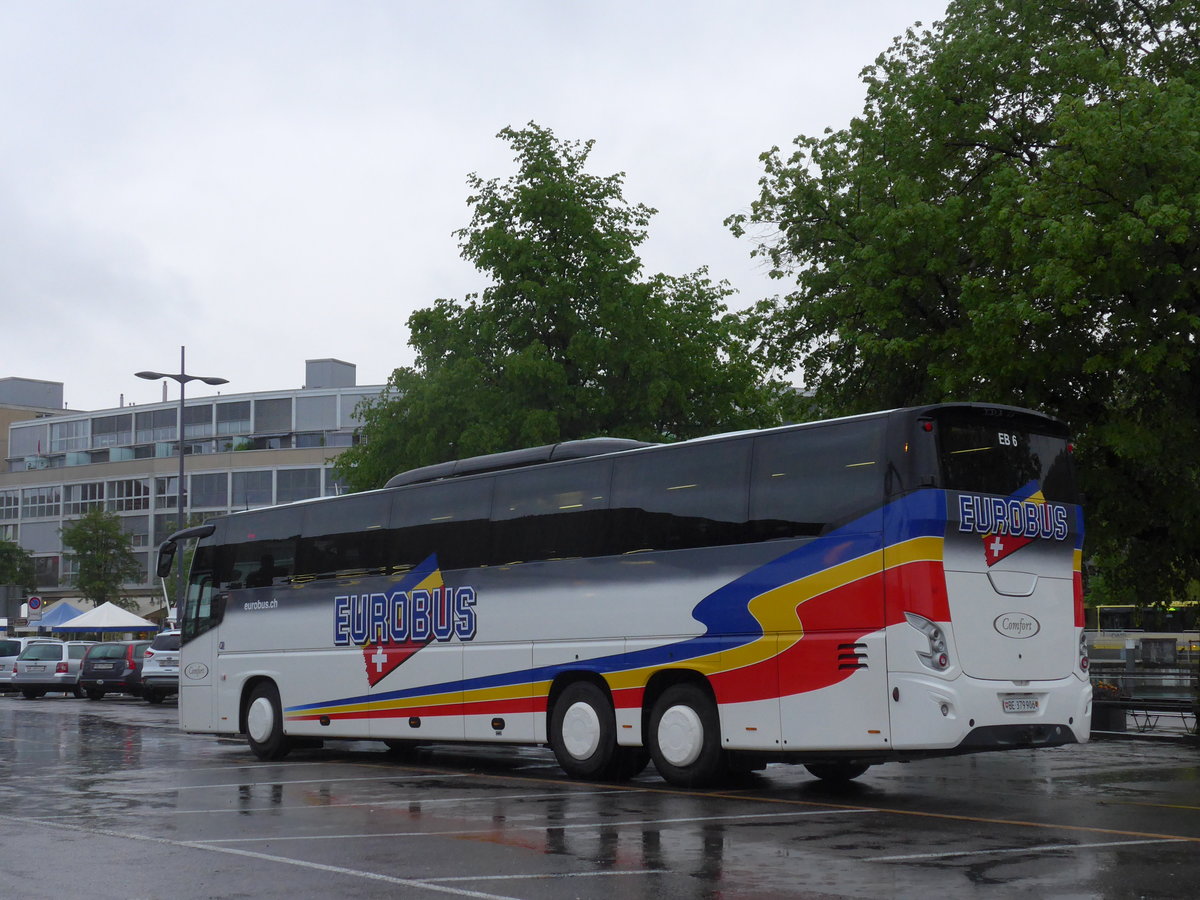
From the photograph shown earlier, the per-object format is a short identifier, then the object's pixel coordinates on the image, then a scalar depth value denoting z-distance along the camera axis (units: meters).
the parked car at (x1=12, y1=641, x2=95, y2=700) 43.09
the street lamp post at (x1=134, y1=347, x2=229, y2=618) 42.55
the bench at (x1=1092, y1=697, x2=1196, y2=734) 23.94
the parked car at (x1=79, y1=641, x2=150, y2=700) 40.75
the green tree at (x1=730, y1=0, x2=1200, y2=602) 19.69
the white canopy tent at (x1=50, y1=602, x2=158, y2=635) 51.75
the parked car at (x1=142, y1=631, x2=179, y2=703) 38.34
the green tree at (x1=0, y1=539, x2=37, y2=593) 86.12
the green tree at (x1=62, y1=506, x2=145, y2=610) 71.38
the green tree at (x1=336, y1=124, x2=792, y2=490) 32.16
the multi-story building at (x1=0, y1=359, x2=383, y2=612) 93.19
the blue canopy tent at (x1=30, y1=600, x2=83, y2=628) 53.02
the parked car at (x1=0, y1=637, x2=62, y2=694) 46.65
